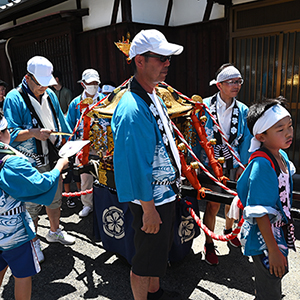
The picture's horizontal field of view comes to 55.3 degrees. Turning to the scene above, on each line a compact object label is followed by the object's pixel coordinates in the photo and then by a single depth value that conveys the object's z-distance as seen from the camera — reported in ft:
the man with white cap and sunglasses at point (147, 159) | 5.62
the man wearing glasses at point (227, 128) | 9.56
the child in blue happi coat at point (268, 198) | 5.32
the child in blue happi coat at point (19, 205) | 6.09
